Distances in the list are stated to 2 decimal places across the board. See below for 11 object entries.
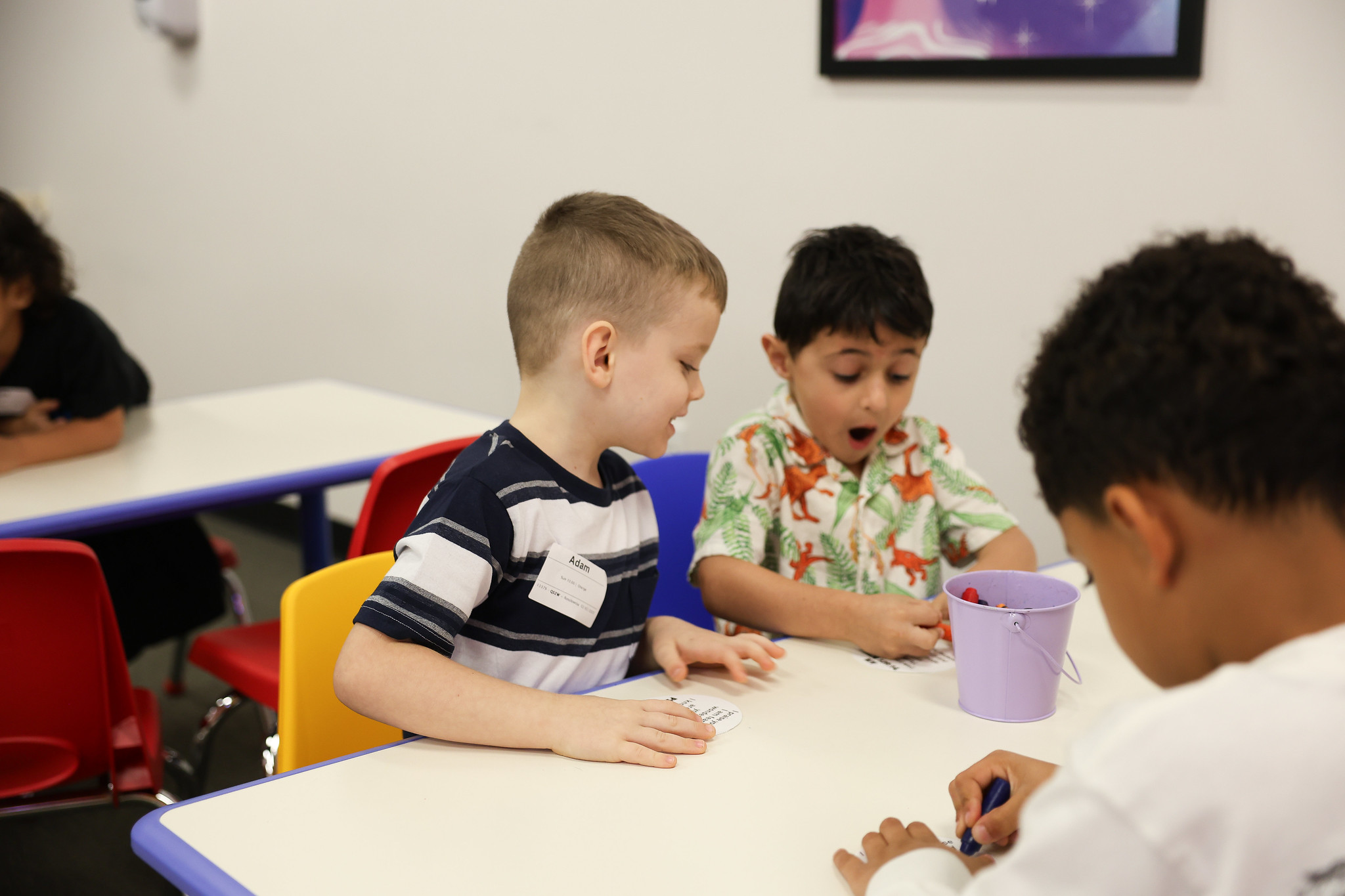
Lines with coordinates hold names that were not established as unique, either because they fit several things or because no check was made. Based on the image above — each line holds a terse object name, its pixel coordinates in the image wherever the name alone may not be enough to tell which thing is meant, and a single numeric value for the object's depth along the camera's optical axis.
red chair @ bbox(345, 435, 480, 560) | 1.79
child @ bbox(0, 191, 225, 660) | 2.24
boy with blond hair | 1.12
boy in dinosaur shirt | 1.61
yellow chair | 1.30
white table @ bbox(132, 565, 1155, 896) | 0.88
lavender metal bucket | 1.16
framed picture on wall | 2.15
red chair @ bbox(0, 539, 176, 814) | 1.46
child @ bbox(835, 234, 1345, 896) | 0.59
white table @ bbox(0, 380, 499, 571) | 2.02
